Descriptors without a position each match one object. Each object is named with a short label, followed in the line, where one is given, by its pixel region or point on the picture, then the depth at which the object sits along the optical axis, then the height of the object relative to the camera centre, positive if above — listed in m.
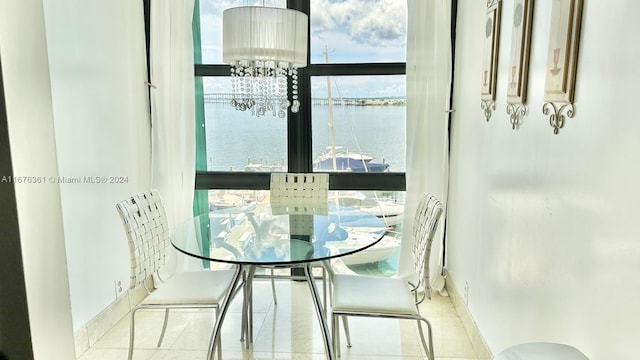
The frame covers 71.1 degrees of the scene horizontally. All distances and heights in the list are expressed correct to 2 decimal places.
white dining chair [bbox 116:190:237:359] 2.17 -0.76
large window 3.31 +0.09
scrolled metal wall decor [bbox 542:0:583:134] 1.43 +0.21
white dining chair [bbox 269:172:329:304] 3.09 -0.46
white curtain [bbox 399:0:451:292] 3.04 +0.12
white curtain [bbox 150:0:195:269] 3.15 +0.12
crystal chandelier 2.22 +0.41
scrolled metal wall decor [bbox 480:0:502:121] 2.22 +0.34
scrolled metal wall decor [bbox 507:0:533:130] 1.83 +0.26
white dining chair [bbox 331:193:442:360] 2.07 -0.83
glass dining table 2.03 -0.58
